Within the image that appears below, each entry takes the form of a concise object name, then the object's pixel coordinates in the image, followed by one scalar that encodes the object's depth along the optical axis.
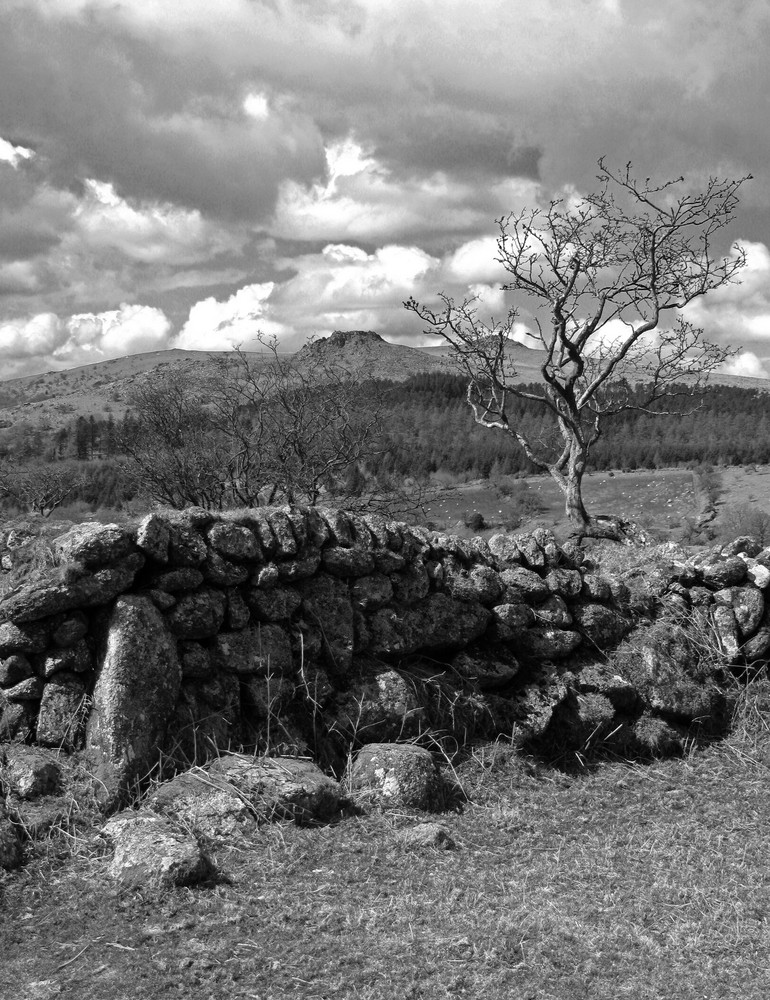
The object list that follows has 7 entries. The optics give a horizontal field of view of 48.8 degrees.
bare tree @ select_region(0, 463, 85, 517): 19.31
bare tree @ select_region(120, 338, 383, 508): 14.83
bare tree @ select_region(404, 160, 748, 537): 13.73
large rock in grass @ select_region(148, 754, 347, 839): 5.37
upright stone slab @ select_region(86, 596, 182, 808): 5.61
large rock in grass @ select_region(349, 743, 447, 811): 5.92
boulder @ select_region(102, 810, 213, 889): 4.64
